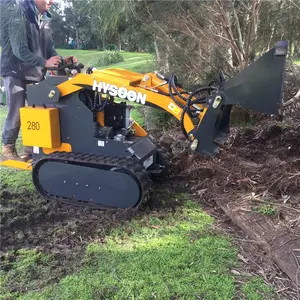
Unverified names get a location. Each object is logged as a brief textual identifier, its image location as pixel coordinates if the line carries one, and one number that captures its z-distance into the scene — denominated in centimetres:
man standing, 441
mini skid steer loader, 358
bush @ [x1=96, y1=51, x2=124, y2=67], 1797
